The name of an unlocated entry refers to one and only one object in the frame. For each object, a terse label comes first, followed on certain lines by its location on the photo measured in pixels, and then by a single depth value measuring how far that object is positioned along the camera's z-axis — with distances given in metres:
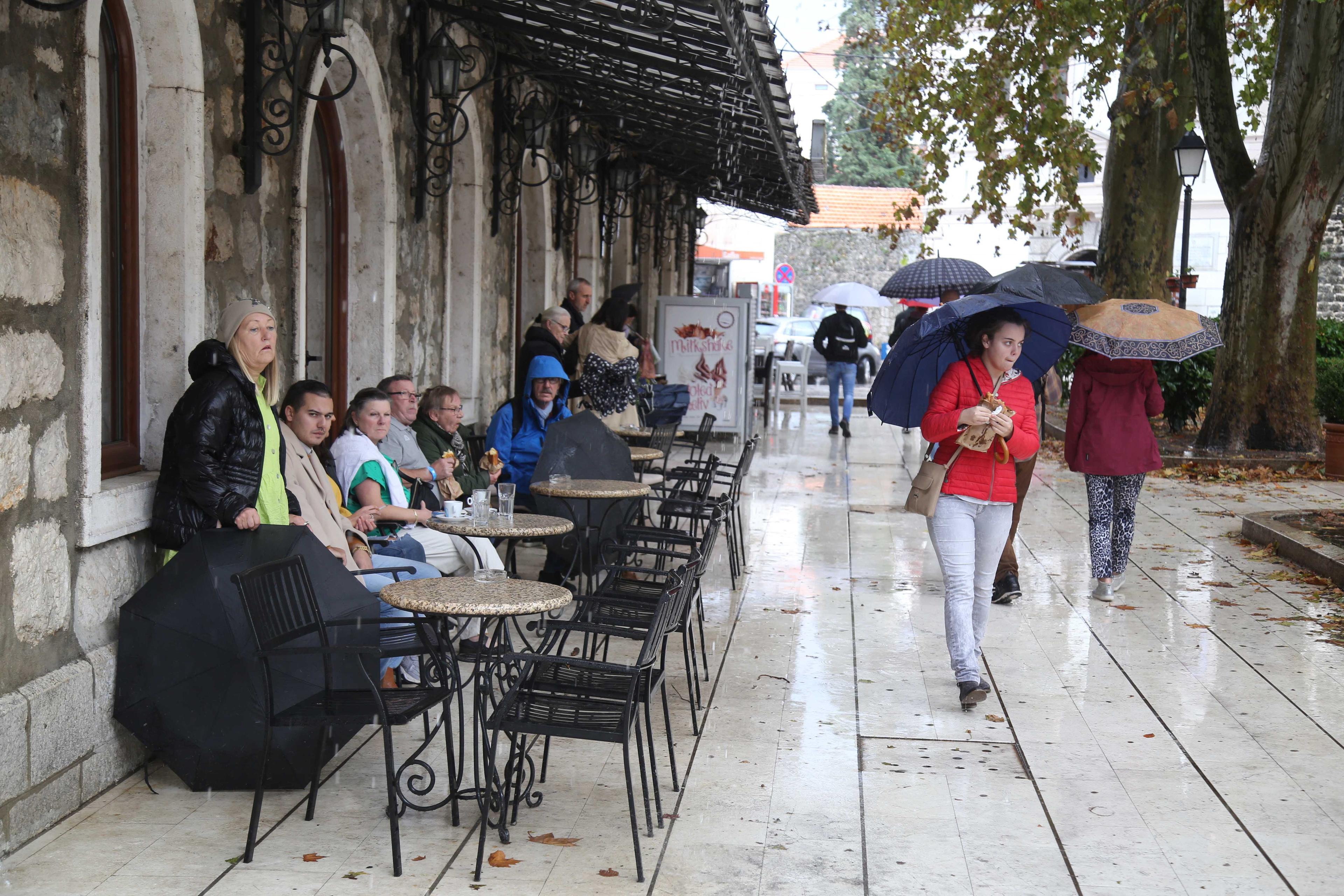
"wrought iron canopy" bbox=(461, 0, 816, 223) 6.68
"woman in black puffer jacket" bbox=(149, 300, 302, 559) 4.23
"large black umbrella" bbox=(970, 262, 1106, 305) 5.47
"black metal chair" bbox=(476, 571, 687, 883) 3.62
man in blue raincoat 7.48
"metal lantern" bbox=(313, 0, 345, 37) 5.31
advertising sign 14.44
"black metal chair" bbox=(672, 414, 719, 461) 9.69
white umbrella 18.70
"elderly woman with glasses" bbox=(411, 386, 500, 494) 6.74
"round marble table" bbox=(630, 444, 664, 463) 8.18
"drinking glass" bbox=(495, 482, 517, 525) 5.27
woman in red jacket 5.24
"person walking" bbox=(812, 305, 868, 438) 16.27
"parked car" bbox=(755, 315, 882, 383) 28.77
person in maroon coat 7.31
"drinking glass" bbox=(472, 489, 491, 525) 5.40
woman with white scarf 5.66
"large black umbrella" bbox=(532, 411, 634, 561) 7.04
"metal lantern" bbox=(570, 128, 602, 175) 10.66
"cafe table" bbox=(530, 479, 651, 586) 6.37
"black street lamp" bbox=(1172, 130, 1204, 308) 14.63
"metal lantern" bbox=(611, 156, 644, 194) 12.95
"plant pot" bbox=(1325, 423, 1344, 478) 12.37
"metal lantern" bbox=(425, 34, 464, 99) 7.26
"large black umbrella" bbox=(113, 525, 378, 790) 4.07
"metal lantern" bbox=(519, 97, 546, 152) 9.11
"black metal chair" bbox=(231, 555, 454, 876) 3.72
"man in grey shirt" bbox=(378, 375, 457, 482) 6.30
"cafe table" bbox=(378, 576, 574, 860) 3.81
